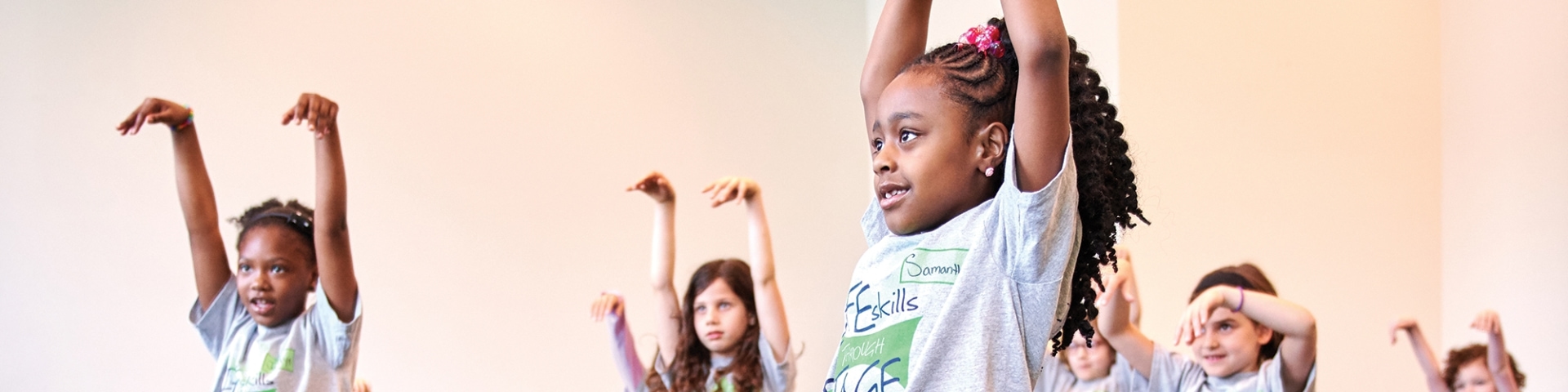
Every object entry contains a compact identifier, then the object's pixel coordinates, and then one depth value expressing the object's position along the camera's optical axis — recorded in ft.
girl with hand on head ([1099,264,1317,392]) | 8.99
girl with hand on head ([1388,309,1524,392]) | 10.27
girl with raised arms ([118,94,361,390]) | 9.63
